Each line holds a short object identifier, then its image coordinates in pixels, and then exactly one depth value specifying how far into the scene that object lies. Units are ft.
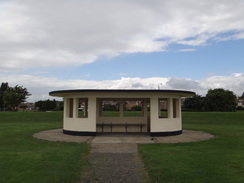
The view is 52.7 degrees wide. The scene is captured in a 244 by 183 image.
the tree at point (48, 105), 202.28
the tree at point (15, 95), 159.22
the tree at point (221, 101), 187.73
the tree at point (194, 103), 201.77
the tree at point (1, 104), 192.03
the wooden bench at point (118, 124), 54.68
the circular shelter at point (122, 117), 47.37
